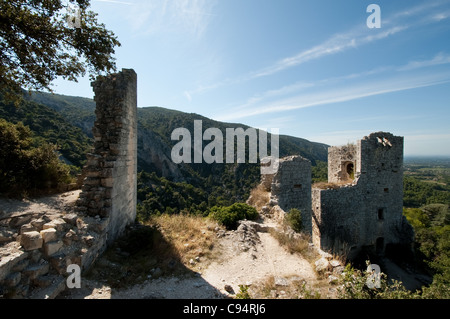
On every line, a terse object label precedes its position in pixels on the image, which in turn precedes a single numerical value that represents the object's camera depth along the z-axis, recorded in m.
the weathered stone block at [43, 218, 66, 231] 3.80
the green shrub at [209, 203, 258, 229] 7.74
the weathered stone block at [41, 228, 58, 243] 3.50
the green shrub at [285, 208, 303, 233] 7.30
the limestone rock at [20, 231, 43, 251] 3.26
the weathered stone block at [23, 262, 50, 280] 3.05
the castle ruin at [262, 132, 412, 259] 9.41
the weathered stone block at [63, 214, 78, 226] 4.32
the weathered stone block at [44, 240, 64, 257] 3.44
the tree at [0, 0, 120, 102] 4.92
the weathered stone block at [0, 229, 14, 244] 3.35
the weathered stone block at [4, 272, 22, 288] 2.77
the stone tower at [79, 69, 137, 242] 4.97
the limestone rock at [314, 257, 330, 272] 4.63
